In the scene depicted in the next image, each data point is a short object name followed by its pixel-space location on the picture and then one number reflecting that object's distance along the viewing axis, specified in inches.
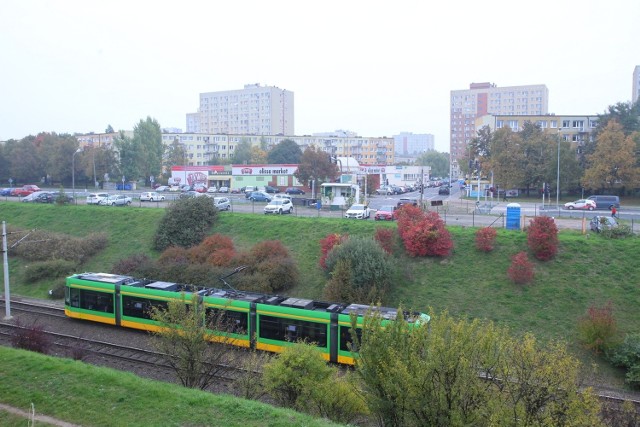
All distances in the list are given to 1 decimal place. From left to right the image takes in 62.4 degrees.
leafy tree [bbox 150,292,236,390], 496.7
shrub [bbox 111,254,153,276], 1005.8
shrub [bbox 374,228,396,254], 982.4
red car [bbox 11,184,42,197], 2072.5
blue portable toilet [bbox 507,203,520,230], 1052.5
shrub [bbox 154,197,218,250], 1192.8
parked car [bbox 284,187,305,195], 2303.2
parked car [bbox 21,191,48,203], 1795.9
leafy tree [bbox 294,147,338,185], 2116.1
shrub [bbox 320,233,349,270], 958.8
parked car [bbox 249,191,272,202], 1831.9
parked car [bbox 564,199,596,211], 1572.3
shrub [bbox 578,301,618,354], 682.2
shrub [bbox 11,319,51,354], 652.1
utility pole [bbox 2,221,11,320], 852.6
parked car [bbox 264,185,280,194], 2327.3
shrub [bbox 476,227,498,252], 949.8
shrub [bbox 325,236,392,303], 836.0
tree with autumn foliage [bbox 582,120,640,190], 1704.0
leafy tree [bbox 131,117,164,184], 2610.7
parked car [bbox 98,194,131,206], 1669.5
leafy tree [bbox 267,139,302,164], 2999.5
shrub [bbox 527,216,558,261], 898.1
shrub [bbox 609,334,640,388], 623.7
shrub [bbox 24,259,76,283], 1112.2
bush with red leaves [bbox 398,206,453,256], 958.4
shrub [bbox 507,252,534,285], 853.8
